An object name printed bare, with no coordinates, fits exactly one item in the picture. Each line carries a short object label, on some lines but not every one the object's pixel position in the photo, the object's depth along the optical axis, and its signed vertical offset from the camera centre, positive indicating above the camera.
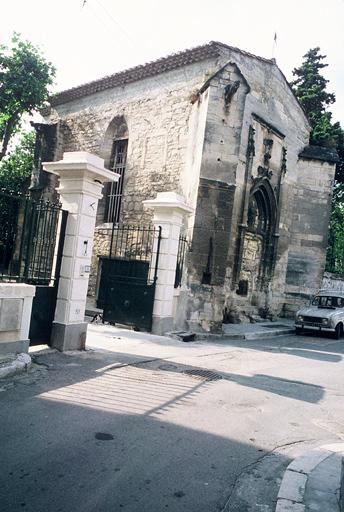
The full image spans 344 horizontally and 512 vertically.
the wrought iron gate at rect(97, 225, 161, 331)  10.26 -0.65
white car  13.67 -0.92
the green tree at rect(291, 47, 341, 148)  21.20 +11.37
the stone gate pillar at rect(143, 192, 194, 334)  10.13 +0.53
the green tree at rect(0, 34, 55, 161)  16.62 +7.36
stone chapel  12.17 +4.04
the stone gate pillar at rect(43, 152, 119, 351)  6.97 +0.34
